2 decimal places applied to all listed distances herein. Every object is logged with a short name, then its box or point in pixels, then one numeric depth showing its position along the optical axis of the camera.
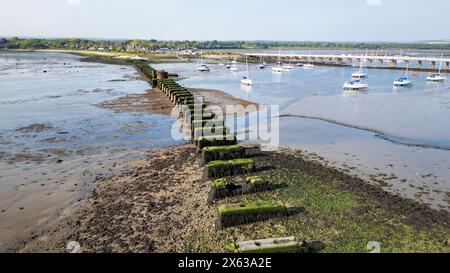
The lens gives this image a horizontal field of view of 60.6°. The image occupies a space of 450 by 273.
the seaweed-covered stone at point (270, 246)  10.95
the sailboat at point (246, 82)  60.19
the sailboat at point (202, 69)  89.69
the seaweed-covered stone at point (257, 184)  16.42
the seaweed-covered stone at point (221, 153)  20.05
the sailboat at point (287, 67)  99.19
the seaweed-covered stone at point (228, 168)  18.20
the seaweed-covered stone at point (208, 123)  25.61
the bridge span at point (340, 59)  104.76
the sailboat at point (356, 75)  76.86
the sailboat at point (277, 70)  92.31
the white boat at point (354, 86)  58.62
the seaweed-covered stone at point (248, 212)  13.32
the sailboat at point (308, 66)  111.31
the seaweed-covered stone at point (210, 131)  23.31
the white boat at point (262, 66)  108.66
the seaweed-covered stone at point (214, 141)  22.12
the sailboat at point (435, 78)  72.31
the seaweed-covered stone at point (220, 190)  15.70
